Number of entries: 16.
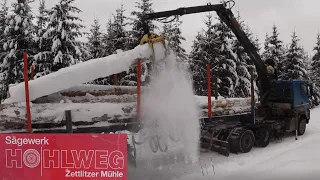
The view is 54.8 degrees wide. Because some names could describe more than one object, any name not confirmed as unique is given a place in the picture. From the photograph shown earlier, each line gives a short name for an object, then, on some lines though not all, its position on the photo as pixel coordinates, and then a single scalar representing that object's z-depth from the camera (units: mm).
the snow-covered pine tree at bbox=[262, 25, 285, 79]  31811
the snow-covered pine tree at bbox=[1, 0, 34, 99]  19438
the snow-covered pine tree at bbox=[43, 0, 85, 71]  17859
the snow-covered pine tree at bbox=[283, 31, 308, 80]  29344
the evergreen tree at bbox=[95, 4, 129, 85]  20817
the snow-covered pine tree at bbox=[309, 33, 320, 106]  36094
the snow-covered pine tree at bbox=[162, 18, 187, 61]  24056
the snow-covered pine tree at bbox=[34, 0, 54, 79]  18062
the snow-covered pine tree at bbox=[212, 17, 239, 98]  22056
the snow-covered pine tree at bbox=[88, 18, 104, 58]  27297
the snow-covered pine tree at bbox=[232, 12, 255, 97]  23891
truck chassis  9398
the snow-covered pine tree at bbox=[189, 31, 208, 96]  22609
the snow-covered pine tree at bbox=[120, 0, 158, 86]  20312
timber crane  9531
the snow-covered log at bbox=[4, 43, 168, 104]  6035
